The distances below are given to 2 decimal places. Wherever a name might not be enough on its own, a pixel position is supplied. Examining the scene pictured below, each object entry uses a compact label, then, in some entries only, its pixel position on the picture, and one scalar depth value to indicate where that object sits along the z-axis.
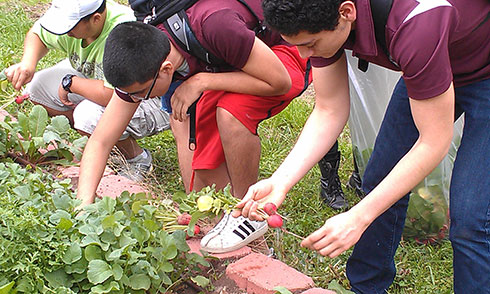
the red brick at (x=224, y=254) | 2.38
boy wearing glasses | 2.52
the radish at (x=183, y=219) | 2.37
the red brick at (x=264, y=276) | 2.11
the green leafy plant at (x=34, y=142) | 2.93
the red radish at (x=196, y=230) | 2.50
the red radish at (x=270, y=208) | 1.97
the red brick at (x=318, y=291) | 2.06
